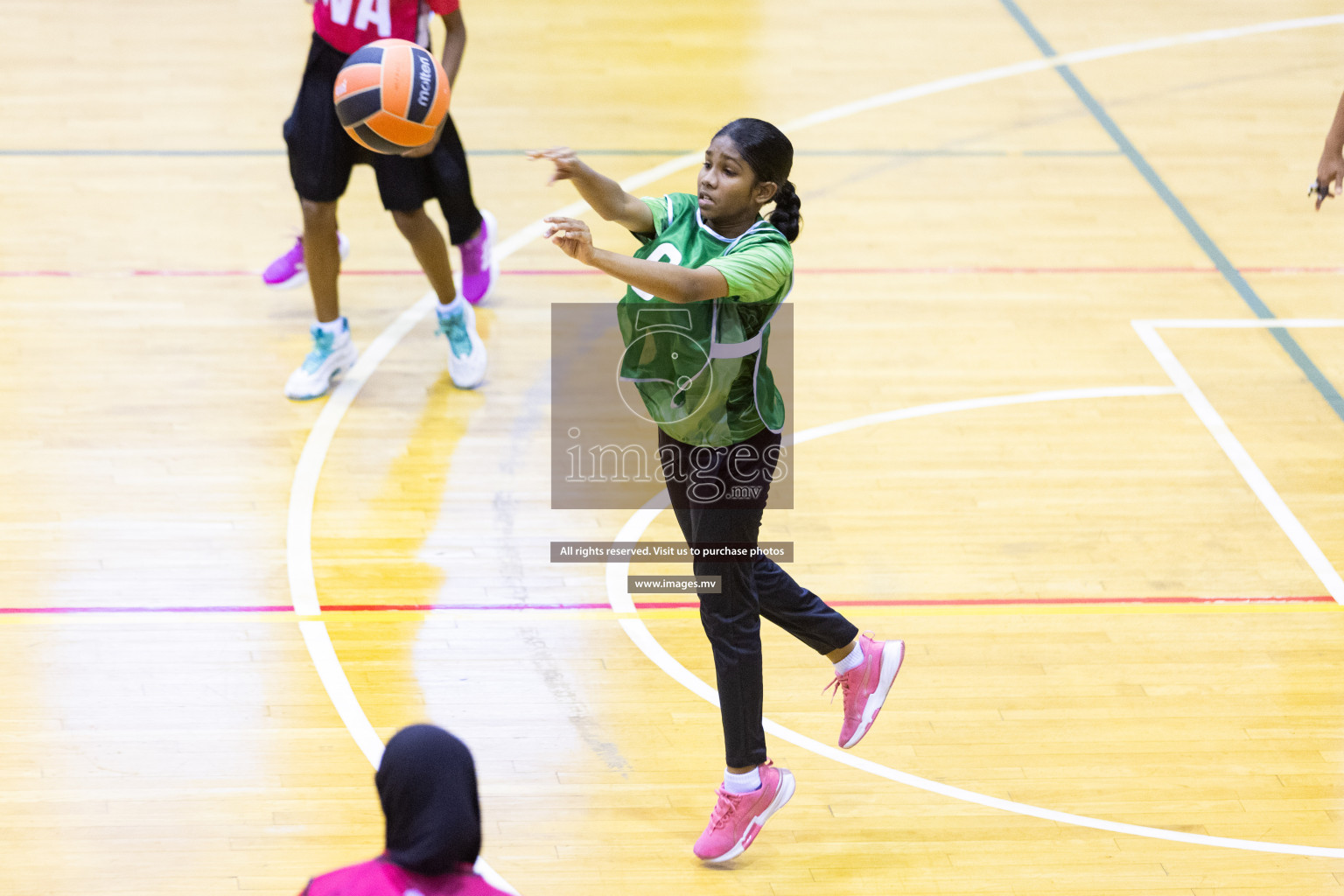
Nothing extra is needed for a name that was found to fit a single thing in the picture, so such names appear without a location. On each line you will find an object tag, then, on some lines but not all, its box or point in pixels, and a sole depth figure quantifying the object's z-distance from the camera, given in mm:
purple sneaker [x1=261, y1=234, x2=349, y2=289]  12891
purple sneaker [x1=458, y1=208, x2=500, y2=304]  12906
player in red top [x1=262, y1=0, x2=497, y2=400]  10633
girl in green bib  6578
